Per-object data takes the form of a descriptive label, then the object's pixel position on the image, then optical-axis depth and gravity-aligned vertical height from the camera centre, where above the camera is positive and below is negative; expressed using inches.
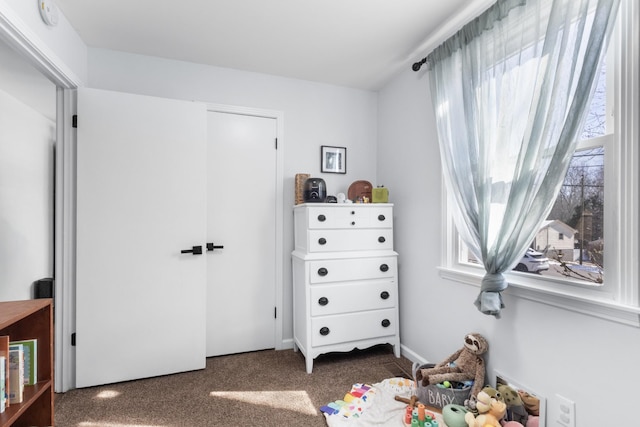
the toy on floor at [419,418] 63.3 -43.4
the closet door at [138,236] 82.7 -6.1
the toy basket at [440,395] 68.6 -41.7
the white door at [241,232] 100.9 -6.2
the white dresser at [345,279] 92.0 -20.3
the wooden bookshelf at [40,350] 57.0 -25.8
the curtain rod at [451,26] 70.9 +48.5
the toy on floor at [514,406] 61.8 -39.3
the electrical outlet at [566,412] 53.3 -35.4
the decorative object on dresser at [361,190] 107.4 +8.5
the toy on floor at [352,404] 70.1 -45.8
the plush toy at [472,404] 63.8 -40.9
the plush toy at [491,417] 58.3 -39.6
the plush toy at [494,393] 63.0 -37.7
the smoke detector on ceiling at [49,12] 65.9 +45.4
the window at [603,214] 46.3 -0.1
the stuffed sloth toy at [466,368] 68.8 -36.6
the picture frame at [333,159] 113.3 +20.8
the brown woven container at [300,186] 105.3 +9.8
